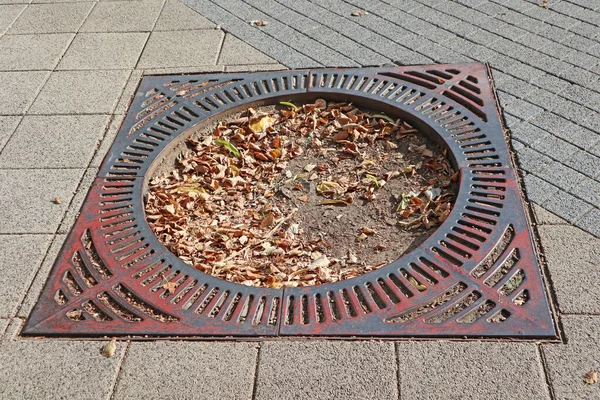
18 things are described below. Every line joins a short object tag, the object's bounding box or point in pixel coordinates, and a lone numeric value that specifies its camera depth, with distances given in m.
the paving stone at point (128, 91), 3.69
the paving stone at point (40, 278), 2.59
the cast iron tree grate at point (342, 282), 2.42
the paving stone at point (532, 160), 3.02
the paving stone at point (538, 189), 2.86
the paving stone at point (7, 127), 3.55
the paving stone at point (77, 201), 2.96
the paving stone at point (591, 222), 2.67
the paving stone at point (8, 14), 4.69
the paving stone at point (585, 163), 2.96
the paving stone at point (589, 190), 2.82
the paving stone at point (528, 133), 3.18
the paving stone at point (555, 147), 3.07
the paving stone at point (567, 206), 2.76
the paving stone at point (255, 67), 3.91
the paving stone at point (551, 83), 3.51
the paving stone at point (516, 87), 3.50
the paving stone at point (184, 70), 3.94
